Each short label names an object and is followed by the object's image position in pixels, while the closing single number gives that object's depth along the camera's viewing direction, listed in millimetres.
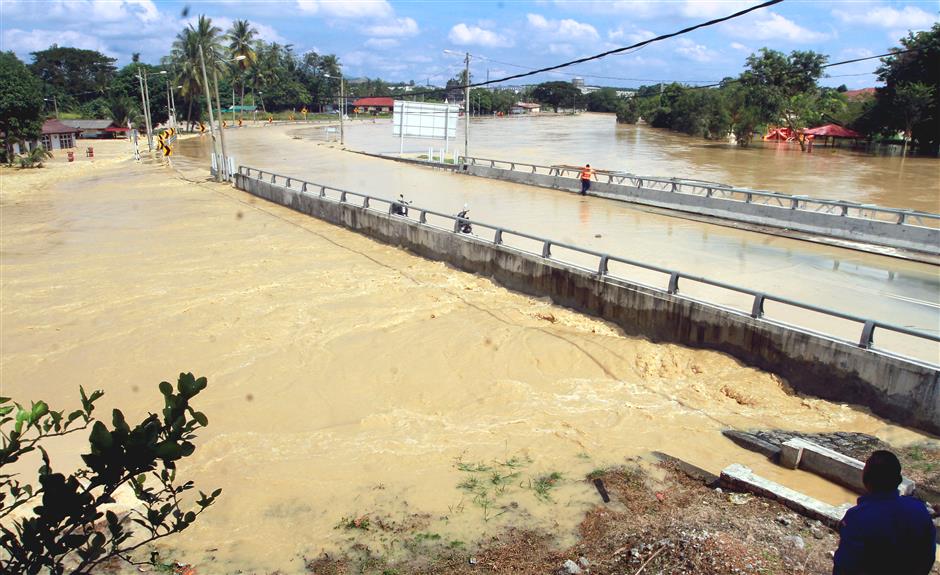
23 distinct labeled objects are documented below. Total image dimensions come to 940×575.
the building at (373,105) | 150625
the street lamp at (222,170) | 34406
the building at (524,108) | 173888
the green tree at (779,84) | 63250
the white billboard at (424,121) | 42969
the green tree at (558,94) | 188250
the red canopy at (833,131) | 58375
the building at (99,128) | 74375
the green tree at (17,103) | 41375
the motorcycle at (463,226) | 16656
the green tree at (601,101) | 186250
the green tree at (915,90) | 50000
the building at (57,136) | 56812
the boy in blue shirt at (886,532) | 3500
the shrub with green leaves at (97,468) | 2139
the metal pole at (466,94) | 34347
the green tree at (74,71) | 103625
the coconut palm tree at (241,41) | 93256
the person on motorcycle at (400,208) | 19159
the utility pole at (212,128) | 34606
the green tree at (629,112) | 116188
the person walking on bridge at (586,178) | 25531
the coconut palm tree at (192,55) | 78625
